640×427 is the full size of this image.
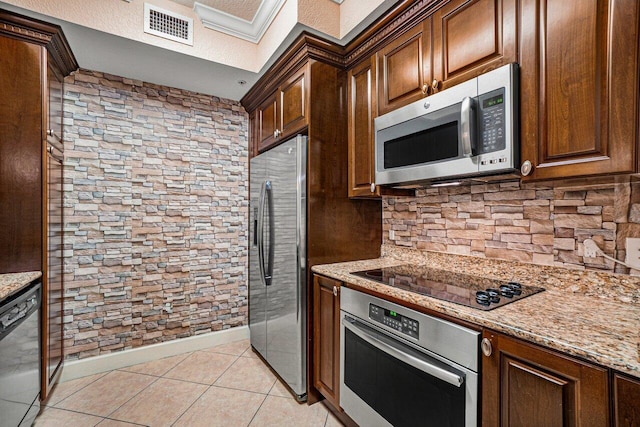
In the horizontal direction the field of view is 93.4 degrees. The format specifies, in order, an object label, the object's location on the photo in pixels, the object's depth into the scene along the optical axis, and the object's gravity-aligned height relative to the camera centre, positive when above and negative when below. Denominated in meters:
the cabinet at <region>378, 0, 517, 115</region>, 1.28 +0.79
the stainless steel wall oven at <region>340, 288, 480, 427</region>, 1.09 -0.67
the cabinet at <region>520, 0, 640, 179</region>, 0.97 +0.44
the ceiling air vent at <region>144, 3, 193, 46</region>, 2.01 +1.30
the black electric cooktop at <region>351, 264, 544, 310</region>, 1.19 -0.36
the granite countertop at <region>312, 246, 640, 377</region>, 0.80 -0.36
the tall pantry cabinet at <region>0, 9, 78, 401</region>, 1.79 +0.40
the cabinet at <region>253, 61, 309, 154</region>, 2.08 +0.79
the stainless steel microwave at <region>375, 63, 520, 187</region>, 1.23 +0.37
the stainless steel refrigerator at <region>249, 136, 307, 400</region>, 2.02 -0.35
